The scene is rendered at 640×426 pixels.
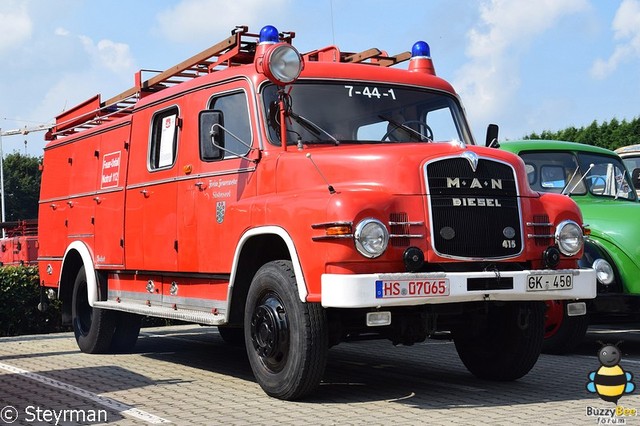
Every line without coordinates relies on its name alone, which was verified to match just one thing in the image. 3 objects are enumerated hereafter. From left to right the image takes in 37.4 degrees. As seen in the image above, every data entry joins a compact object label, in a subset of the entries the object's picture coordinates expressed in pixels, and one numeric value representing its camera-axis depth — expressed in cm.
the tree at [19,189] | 7669
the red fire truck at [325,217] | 666
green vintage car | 961
